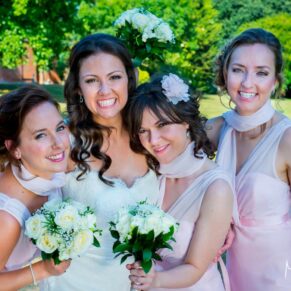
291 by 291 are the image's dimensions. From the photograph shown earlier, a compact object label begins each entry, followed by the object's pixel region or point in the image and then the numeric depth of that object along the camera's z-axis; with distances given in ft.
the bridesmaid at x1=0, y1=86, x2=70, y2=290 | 10.66
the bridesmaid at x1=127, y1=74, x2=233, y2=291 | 10.27
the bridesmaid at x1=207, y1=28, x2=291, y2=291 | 11.59
